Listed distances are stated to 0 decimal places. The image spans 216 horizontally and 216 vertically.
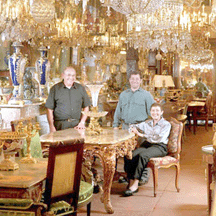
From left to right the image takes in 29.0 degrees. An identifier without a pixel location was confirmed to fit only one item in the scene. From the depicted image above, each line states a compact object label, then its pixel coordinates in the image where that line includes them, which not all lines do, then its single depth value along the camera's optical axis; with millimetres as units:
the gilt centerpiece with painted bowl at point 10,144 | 3084
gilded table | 4402
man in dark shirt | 5508
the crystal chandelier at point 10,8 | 6492
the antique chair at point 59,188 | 2820
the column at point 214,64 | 13617
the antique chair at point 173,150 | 5188
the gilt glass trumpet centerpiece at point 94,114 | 4758
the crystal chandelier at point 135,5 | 5534
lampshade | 9906
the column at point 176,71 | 15336
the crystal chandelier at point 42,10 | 5723
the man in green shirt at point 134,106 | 5629
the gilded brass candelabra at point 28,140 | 3391
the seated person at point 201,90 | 14672
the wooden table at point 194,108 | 11602
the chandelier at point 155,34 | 7922
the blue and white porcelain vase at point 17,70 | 6855
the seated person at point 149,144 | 5145
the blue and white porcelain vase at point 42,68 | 7602
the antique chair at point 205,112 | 11578
